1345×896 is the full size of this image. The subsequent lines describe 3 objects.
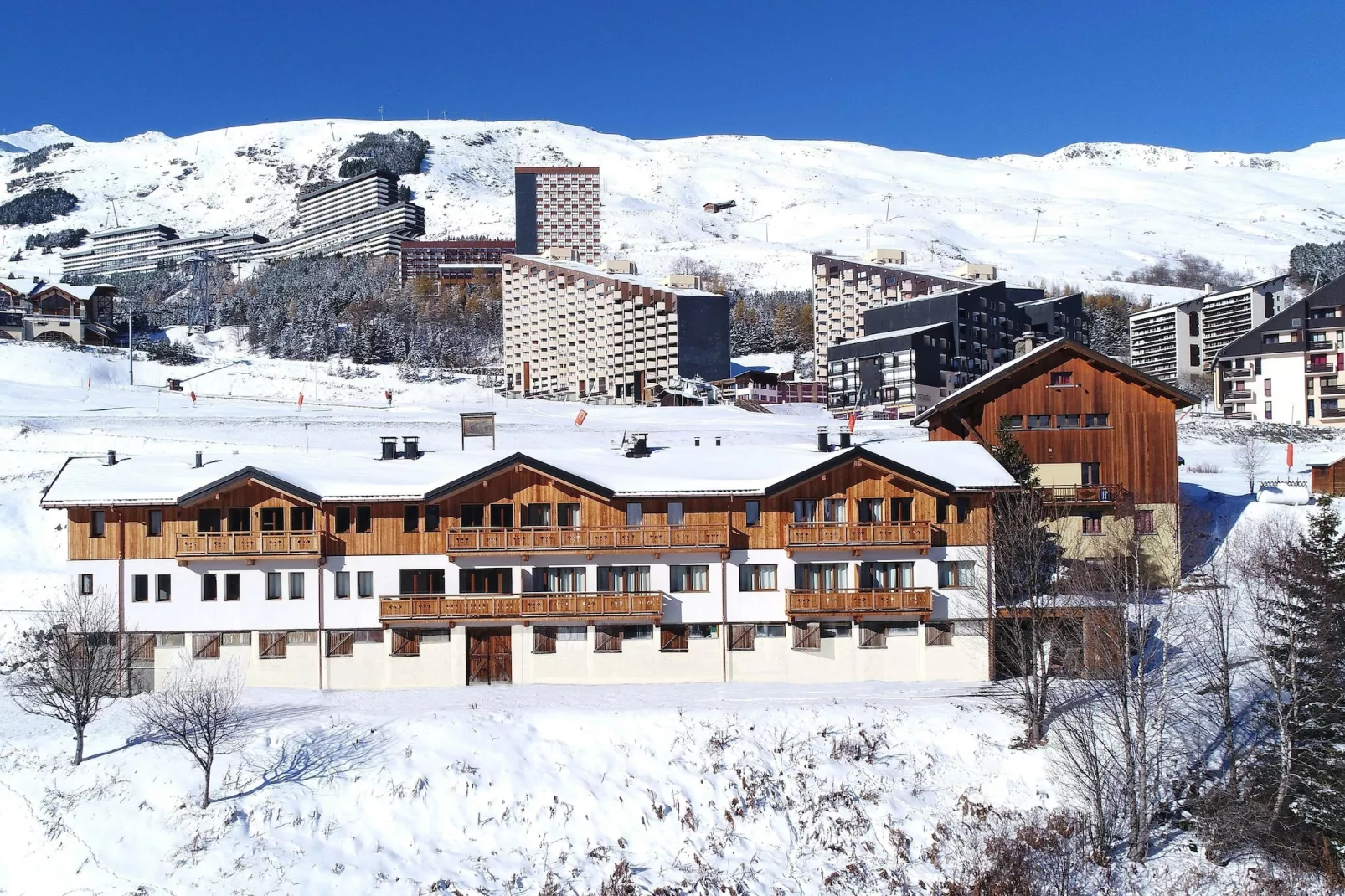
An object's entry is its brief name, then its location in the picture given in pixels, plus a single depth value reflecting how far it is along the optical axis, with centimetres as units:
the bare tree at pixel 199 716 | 2862
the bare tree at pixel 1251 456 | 5694
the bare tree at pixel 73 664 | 3016
